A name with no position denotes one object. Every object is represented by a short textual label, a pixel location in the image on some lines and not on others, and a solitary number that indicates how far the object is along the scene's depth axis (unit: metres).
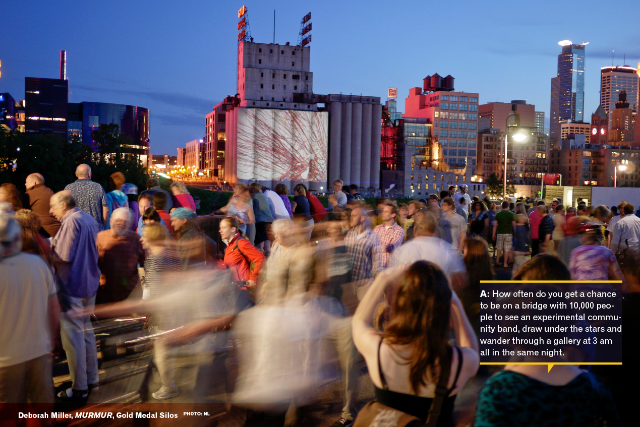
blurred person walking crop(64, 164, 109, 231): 7.20
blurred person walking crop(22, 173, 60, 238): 7.00
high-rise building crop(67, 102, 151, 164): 181.75
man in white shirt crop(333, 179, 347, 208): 10.77
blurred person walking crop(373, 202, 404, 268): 7.15
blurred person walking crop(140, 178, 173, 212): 6.96
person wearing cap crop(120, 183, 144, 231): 8.35
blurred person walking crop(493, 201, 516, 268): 12.96
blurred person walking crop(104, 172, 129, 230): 7.71
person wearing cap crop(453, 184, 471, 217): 12.59
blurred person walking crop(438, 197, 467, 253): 9.08
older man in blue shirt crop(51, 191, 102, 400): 4.85
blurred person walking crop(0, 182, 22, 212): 6.38
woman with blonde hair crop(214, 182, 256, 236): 8.59
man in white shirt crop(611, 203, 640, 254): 8.53
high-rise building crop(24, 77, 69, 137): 181.12
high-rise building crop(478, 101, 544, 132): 168.75
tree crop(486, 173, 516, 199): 108.89
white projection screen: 90.69
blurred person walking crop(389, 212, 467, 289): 5.18
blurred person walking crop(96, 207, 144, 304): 5.43
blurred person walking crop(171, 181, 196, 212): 8.45
